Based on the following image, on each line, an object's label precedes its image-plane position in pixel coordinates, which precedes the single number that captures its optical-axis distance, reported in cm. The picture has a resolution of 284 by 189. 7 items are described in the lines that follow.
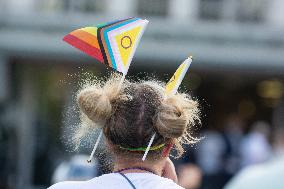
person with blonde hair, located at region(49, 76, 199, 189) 485
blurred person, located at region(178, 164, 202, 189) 1353
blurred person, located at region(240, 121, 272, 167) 1868
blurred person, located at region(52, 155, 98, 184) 1103
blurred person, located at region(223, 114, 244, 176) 1906
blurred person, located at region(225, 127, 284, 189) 571
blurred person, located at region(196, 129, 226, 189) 1843
